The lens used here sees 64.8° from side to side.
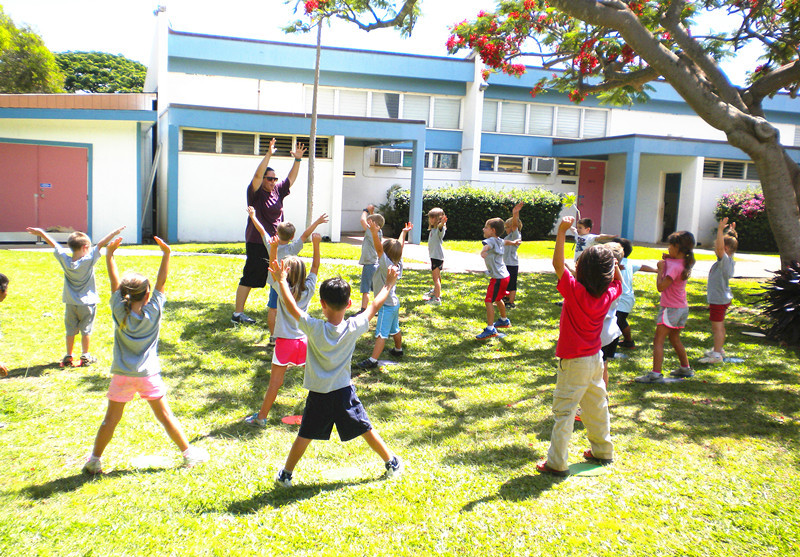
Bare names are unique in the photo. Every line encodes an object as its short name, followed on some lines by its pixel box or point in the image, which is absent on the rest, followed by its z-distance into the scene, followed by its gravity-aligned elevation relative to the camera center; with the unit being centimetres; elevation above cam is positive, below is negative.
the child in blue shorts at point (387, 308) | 623 -94
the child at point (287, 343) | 475 -103
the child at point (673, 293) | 606 -60
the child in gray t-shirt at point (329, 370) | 369 -94
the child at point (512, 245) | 891 -32
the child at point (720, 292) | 708 -65
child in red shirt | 398 -72
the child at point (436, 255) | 948 -58
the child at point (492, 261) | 789 -50
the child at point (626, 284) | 660 -59
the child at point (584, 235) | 790 -11
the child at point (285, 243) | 607 -33
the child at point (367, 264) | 773 -62
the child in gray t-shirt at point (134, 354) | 380 -94
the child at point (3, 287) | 419 -63
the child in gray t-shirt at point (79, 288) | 573 -84
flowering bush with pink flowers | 2234 +60
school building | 1583 +222
